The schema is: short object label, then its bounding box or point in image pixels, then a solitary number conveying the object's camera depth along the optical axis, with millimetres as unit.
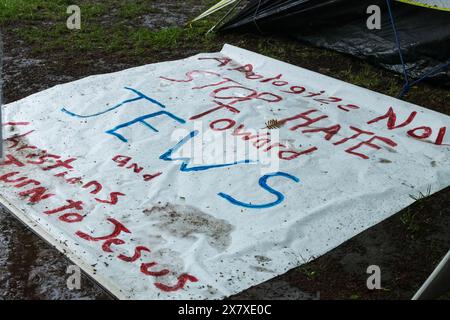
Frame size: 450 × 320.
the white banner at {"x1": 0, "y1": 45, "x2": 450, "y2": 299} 2891
